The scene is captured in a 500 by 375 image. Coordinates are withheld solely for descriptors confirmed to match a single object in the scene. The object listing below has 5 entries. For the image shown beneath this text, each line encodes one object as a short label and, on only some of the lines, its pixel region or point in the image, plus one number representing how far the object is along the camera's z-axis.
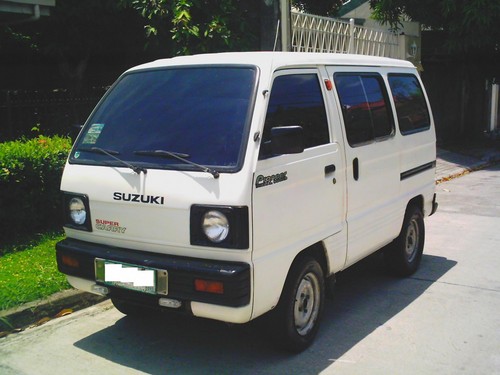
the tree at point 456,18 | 13.67
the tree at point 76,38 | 10.68
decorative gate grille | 10.08
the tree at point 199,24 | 8.83
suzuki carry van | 3.46
